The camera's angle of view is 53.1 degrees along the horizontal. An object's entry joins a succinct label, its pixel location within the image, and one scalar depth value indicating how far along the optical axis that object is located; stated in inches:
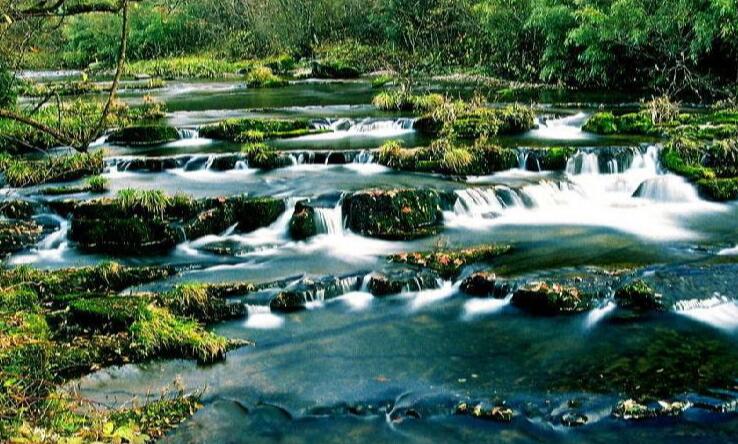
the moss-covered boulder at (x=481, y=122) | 764.0
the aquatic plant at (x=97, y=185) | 594.2
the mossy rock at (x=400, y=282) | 407.5
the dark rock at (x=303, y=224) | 514.2
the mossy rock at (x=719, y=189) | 572.7
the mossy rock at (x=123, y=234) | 501.0
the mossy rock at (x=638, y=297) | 372.8
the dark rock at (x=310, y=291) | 390.0
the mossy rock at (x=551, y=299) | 375.9
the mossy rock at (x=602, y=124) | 755.4
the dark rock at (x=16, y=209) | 535.5
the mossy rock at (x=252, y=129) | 793.6
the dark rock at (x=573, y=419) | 271.6
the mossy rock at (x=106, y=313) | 346.0
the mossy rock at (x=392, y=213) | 518.0
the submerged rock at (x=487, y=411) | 276.8
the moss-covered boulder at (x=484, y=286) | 398.3
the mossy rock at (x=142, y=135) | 801.6
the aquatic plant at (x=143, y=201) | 515.5
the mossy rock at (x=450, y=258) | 427.2
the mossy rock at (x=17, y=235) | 490.9
